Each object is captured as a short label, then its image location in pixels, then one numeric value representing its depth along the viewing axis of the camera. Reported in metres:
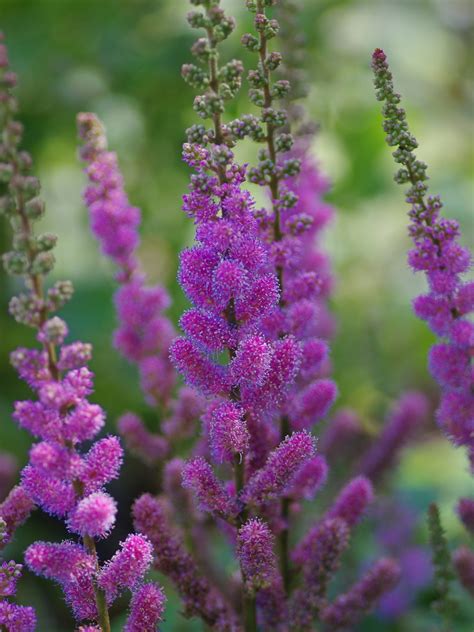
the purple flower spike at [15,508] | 0.80
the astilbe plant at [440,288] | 0.82
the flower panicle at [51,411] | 0.75
